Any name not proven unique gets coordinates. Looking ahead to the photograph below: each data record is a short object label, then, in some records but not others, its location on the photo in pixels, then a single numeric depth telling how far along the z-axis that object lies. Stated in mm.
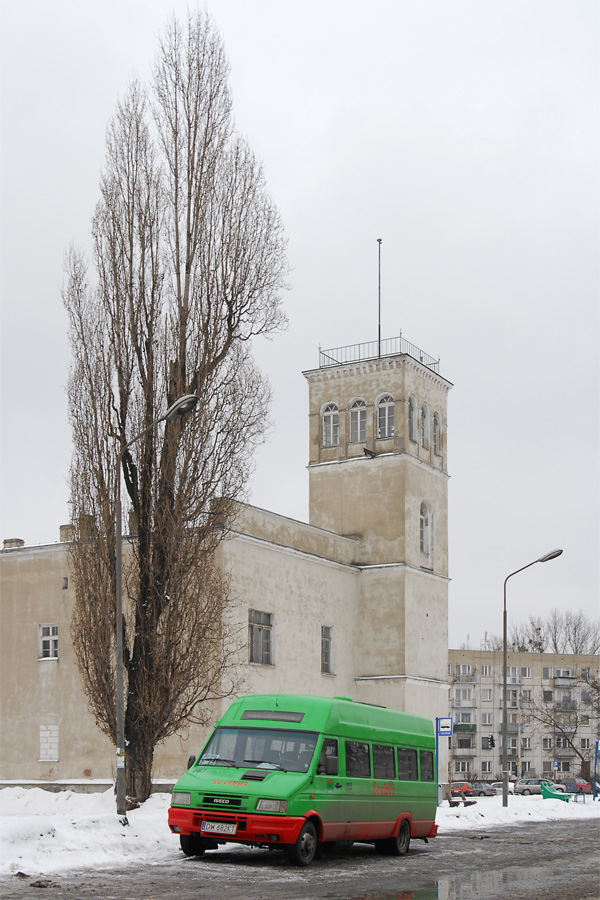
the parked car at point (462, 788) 65144
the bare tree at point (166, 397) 24094
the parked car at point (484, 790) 71369
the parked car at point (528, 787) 67312
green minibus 14984
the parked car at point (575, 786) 70000
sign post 30578
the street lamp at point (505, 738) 33375
